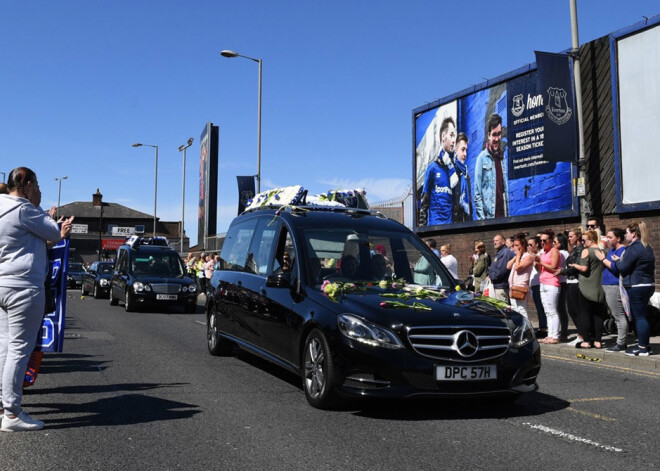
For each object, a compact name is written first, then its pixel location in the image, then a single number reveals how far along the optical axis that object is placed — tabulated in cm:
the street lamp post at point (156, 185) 5275
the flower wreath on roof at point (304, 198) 858
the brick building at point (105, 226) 8738
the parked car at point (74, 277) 3906
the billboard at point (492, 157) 1788
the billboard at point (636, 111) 1538
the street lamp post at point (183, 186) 5069
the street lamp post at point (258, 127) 2900
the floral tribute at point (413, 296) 592
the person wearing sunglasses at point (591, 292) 1114
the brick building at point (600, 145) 1630
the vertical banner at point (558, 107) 1555
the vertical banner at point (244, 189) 2995
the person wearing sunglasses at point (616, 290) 1055
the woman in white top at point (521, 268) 1231
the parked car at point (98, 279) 2670
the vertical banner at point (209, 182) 4781
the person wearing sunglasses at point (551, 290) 1195
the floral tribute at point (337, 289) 626
